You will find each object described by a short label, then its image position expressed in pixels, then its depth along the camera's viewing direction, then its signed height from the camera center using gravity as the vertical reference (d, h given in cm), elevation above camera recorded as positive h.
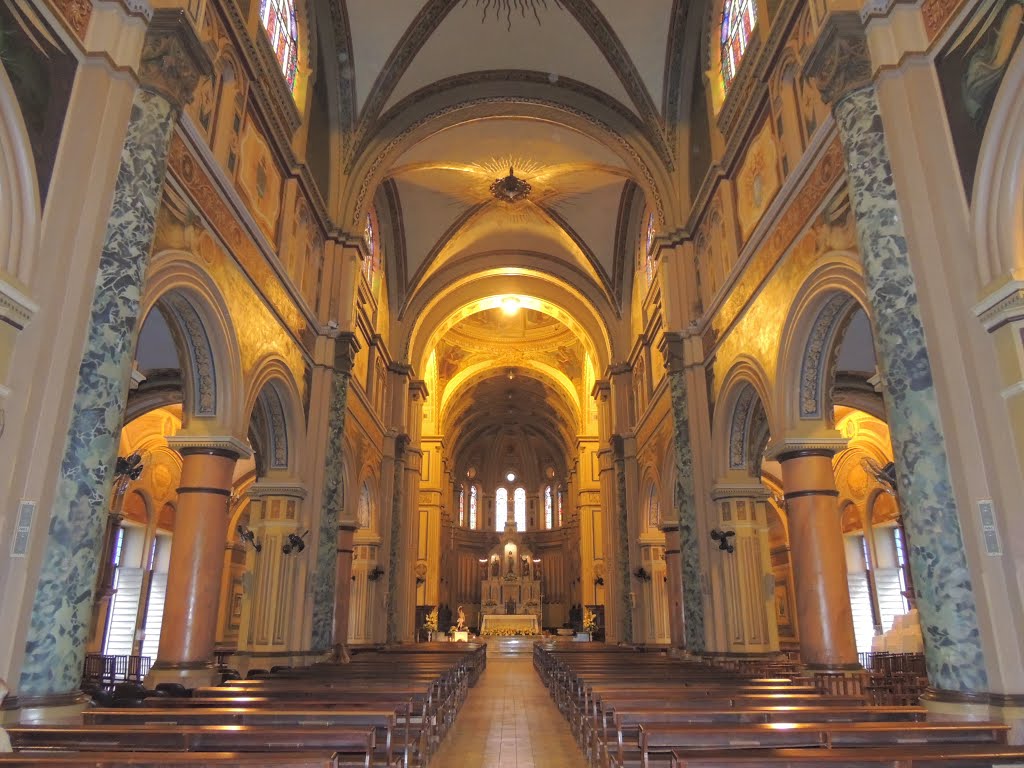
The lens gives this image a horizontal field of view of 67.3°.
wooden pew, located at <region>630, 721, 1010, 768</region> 494 -52
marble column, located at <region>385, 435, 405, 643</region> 2195 +305
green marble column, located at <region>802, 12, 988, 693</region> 613 +229
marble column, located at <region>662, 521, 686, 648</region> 1695 +149
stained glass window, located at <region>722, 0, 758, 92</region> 1288 +1016
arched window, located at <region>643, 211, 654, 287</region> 1998 +1016
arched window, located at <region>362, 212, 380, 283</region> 2027 +1035
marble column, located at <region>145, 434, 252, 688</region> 1011 +117
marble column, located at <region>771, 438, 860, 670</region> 1016 +123
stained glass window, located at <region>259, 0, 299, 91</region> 1296 +1028
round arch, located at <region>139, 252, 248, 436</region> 993 +396
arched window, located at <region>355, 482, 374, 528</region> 2105 +375
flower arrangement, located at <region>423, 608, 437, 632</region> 3105 +119
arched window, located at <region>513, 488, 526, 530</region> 4869 +863
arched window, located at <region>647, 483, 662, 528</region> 2139 +377
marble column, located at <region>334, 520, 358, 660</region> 1620 +138
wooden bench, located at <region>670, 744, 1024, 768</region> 393 -53
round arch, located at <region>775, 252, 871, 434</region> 962 +385
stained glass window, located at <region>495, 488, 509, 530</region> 4872 +868
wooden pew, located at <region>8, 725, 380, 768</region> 482 -51
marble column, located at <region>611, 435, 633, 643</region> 2209 +288
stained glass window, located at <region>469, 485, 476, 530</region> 4794 +857
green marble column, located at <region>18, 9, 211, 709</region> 603 +225
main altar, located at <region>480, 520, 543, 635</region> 4166 +358
